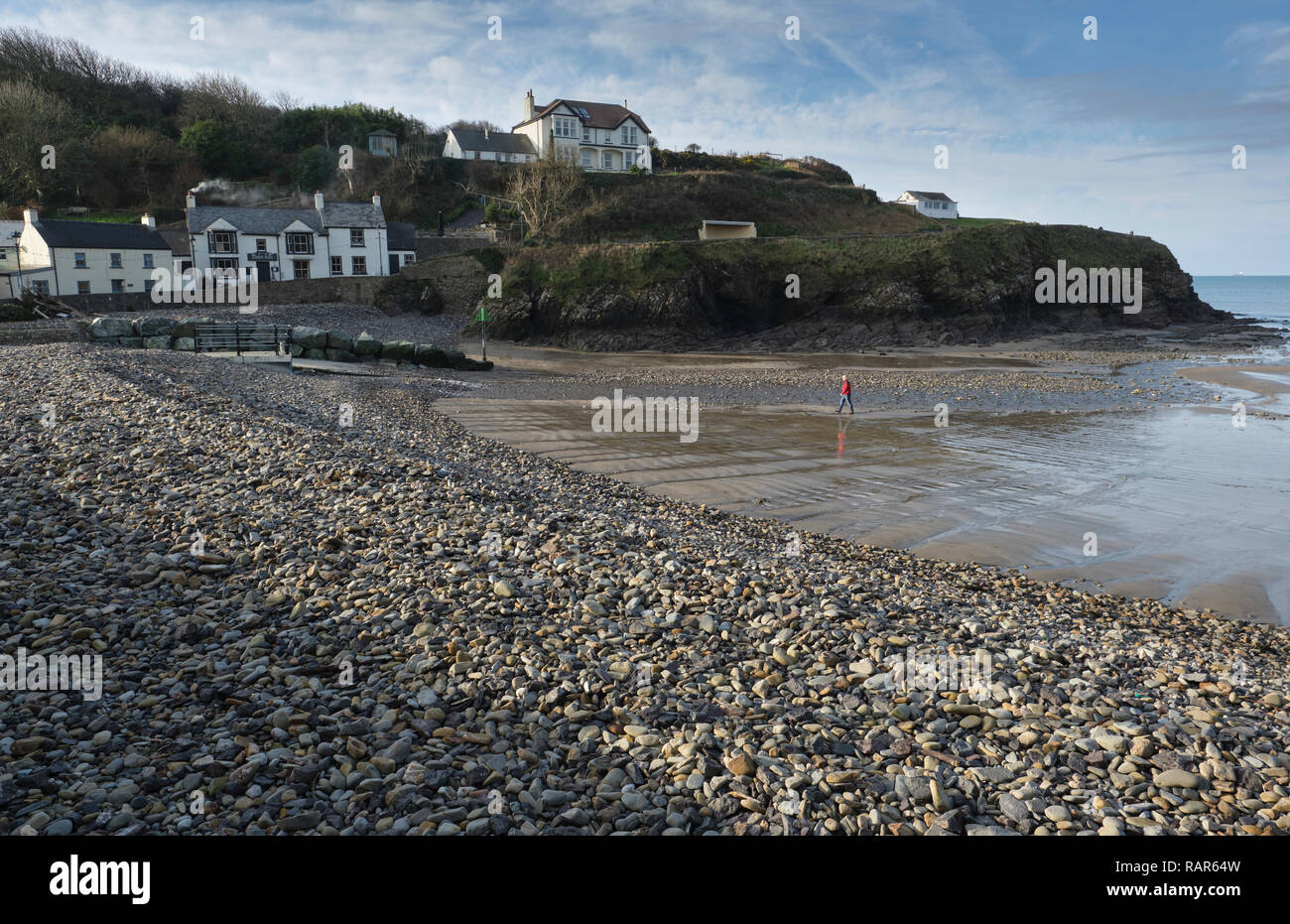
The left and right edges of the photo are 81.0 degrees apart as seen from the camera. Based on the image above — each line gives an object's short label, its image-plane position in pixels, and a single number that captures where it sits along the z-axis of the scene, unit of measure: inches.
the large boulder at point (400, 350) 1395.2
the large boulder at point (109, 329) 1293.1
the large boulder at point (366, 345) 1397.6
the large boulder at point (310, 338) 1362.0
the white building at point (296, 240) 2199.8
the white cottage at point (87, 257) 1942.7
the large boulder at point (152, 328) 1295.5
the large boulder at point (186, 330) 1322.1
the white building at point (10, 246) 2001.7
